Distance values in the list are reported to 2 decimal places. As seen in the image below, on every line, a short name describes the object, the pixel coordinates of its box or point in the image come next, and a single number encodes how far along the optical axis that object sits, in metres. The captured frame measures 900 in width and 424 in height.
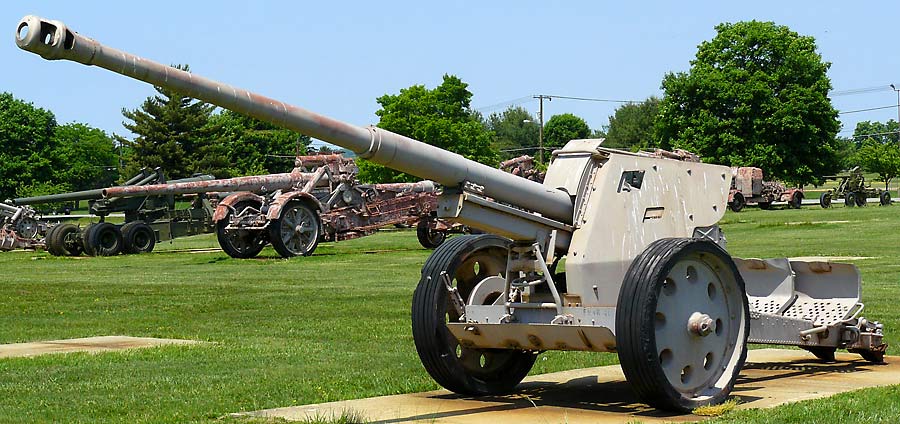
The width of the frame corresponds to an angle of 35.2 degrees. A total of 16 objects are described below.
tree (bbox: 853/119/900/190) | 93.00
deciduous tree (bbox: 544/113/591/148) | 160.00
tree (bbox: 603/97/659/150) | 138.62
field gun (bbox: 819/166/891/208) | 69.81
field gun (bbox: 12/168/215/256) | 39.81
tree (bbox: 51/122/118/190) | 97.25
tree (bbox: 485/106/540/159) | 156.34
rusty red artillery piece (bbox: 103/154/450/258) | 34.94
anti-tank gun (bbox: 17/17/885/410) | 8.93
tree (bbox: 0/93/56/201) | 92.05
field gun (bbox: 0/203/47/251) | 46.38
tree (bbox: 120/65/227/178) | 89.38
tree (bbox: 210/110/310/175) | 96.81
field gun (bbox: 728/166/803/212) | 65.31
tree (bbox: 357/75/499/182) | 80.75
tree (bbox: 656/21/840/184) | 77.50
